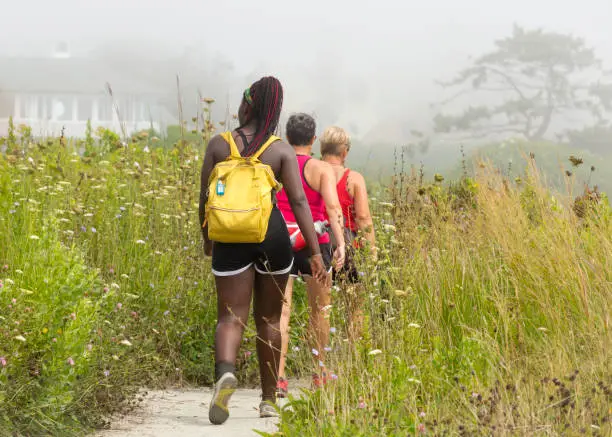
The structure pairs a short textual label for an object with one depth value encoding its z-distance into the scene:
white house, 160.37
